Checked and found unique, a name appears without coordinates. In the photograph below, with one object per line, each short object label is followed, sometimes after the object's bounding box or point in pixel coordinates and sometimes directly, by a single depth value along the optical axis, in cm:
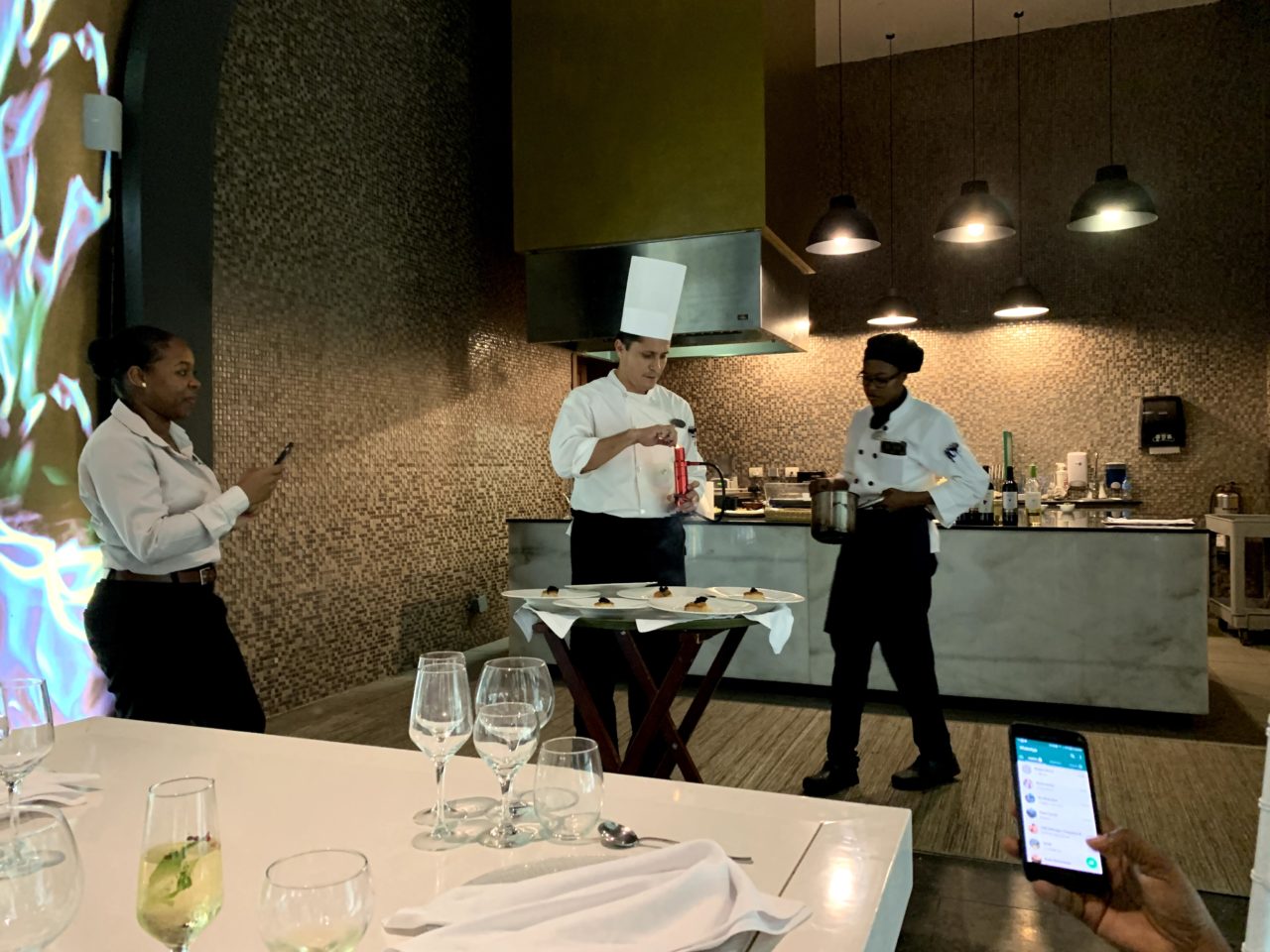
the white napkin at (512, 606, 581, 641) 226
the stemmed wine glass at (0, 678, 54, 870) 101
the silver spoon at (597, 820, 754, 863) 96
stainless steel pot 308
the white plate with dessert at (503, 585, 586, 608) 236
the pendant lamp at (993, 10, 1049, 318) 611
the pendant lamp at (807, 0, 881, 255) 514
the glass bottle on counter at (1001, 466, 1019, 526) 431
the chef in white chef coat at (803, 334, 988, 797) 318
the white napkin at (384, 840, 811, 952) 73
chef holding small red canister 289
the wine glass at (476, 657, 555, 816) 109
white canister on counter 654
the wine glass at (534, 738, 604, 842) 95
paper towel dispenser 637
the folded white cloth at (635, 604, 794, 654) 230
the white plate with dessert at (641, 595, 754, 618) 222
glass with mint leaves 67
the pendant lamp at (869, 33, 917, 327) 633
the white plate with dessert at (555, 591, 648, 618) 228
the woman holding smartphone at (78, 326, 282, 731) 228
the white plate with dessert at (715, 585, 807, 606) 239
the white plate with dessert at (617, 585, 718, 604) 245
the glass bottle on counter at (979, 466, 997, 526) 423
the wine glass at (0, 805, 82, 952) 63
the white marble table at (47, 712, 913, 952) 82
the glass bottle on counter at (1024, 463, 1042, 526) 494
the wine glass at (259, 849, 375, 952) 64
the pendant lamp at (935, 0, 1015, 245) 509
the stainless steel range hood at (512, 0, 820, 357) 470
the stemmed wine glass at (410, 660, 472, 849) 106
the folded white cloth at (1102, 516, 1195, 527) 424
